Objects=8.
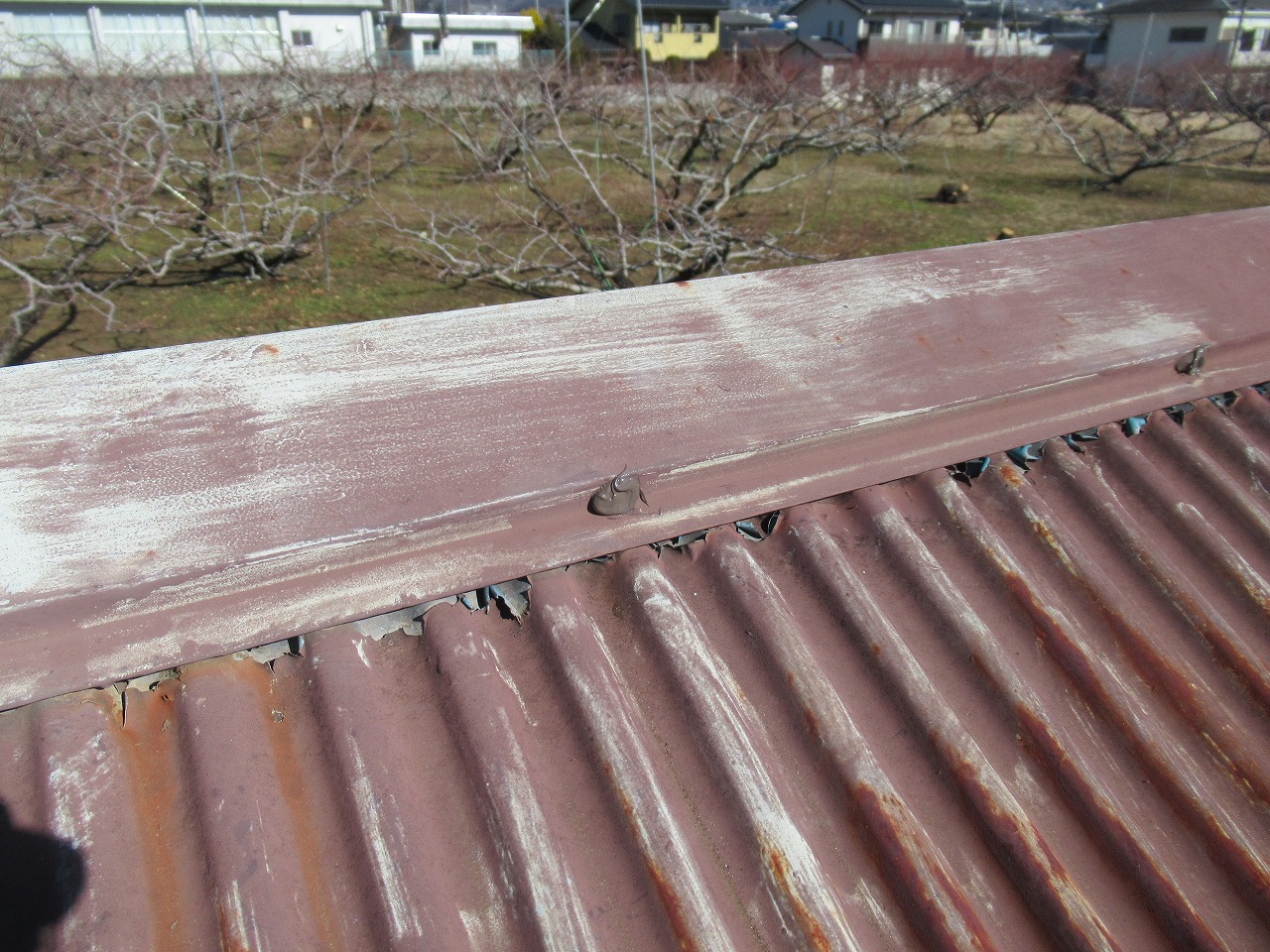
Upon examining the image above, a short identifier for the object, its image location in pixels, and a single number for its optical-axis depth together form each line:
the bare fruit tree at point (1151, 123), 18.56
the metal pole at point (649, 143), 7.44
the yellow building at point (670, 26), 39.94
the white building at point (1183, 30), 36.50
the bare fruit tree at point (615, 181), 9.18
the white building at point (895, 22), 43.53
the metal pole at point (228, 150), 10.17
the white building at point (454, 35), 34.06
